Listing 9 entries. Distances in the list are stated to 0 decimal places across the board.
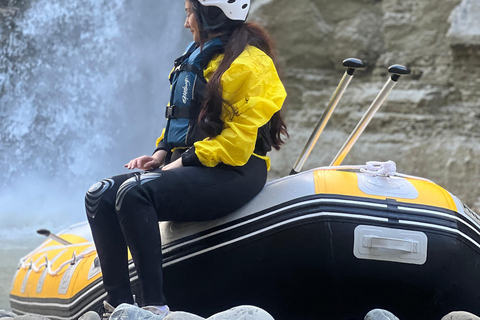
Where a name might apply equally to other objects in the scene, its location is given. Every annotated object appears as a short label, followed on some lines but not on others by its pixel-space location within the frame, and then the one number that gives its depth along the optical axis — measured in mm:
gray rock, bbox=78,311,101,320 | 4270
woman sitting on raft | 4393
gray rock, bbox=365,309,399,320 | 4271
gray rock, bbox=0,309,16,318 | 4647
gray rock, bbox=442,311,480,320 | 4251
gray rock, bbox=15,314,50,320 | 4173
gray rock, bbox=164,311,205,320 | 4037
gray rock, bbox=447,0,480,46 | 9307
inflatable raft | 4504
